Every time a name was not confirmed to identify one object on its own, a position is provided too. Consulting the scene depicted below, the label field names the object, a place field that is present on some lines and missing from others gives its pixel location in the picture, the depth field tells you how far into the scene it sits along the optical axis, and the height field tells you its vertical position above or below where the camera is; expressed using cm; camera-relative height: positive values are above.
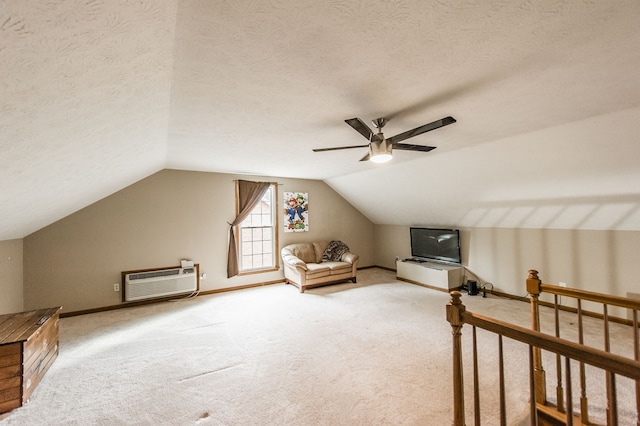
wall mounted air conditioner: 412 -96
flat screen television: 514 -55
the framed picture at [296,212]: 574 +20
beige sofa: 495 -91
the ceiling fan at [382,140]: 213 +73
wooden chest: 200 -105
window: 538 -32
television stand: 486 -108
